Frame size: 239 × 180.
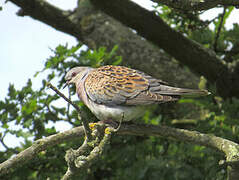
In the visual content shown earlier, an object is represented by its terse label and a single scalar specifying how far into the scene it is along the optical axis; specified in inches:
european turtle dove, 284.8
